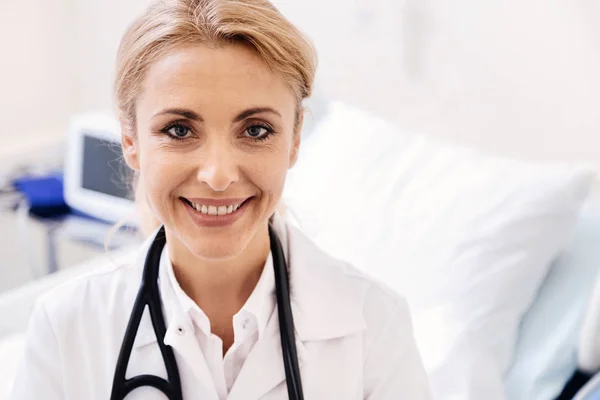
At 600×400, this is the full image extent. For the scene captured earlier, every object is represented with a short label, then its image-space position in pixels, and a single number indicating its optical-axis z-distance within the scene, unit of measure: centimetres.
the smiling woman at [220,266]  102
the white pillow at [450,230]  147
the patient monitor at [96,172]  207
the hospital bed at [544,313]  142
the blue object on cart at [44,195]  219
